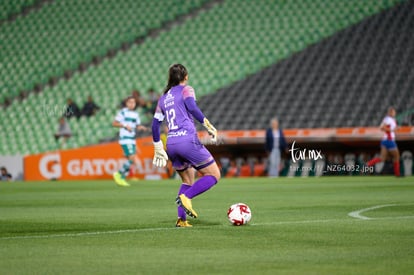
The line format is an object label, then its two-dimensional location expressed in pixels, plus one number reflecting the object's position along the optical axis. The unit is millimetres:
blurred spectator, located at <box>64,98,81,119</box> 31761
